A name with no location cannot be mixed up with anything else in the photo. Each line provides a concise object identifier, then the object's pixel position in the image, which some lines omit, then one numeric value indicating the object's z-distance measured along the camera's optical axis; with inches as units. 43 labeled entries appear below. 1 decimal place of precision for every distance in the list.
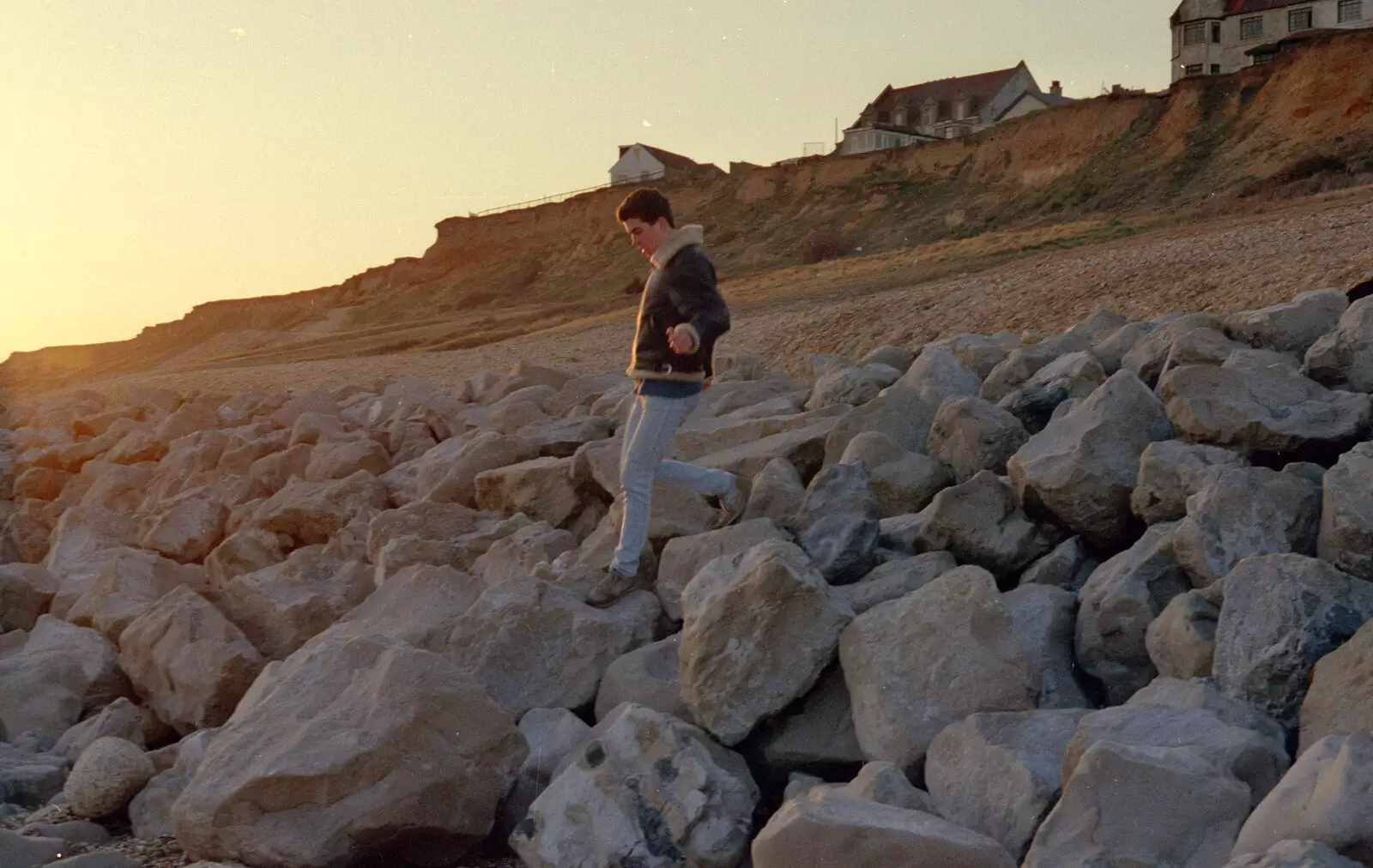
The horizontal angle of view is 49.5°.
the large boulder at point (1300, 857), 102.0
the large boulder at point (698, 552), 195.0
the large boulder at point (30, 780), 194.1
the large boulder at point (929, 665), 150.3
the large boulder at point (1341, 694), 127.0
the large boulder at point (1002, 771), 131.1
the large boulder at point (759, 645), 157.8
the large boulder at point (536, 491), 254.2
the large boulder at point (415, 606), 197.2
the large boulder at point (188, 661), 217.2
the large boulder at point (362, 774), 148.3
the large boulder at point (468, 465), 277.7
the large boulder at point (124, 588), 256.4
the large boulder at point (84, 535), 329.7
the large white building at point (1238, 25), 1755.7
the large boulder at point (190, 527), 324.8
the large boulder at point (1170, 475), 176.2
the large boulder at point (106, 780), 181.2
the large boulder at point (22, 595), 291.3
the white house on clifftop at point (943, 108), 2027.6
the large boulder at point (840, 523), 188.7
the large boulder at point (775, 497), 211.9
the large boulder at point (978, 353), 274.2
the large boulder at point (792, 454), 237.5
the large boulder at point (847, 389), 269.7
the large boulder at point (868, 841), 121.0
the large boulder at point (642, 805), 143.0
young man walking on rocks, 187.9
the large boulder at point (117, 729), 214.4
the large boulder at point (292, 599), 236.7
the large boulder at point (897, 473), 214.7
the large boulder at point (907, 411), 233.6
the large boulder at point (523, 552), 228.1
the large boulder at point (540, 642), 181.3
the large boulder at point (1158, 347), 230.4
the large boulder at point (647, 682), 169.2
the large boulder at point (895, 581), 177.5
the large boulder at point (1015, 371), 248.2
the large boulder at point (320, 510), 294.8
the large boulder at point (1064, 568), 183.5
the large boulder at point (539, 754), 159.6
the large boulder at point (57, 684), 227.3
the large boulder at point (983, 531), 187.9
